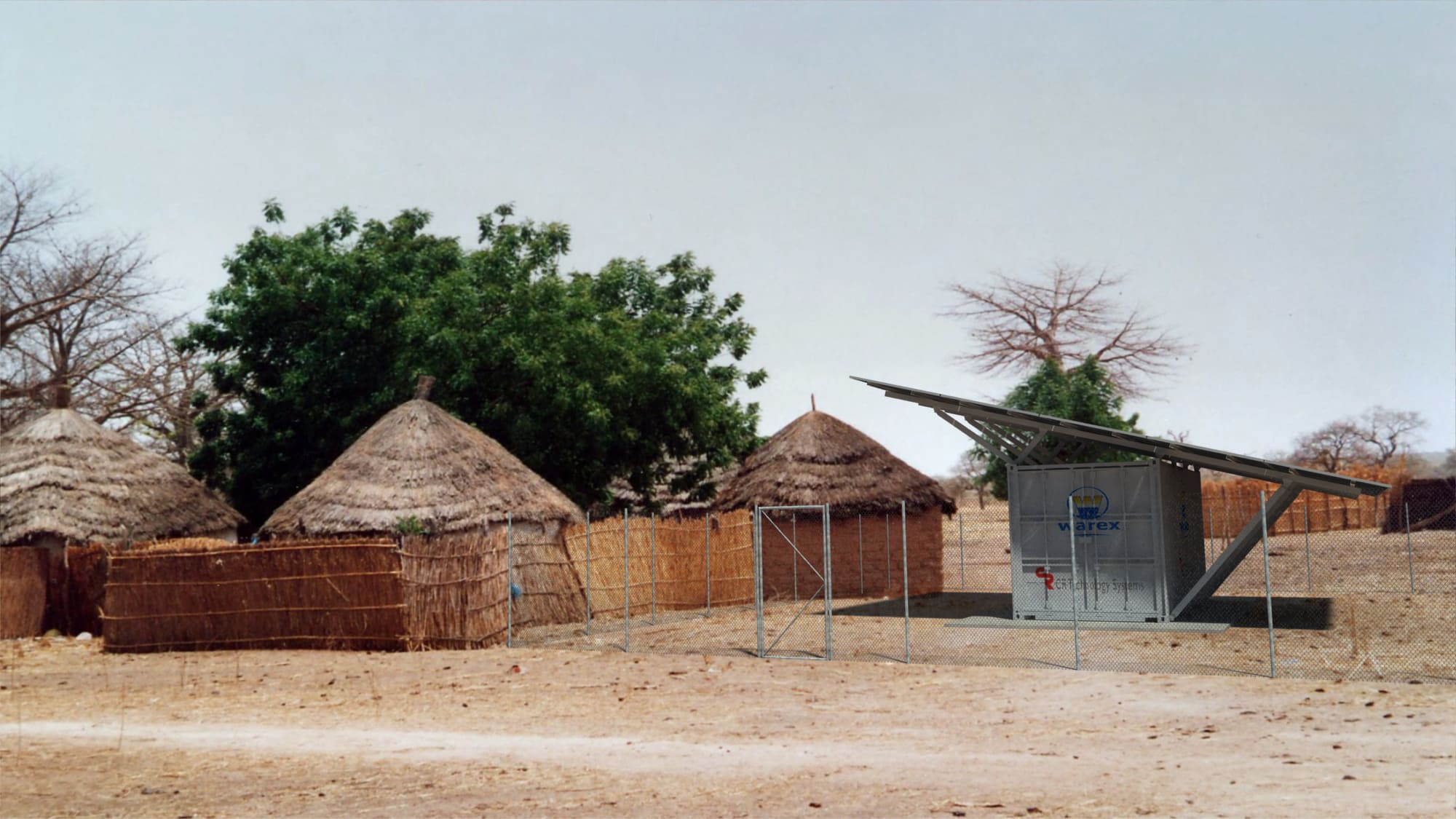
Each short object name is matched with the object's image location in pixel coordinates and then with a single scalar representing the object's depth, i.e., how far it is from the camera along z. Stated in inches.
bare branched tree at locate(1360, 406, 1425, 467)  3425.2
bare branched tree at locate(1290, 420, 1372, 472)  3422.7
